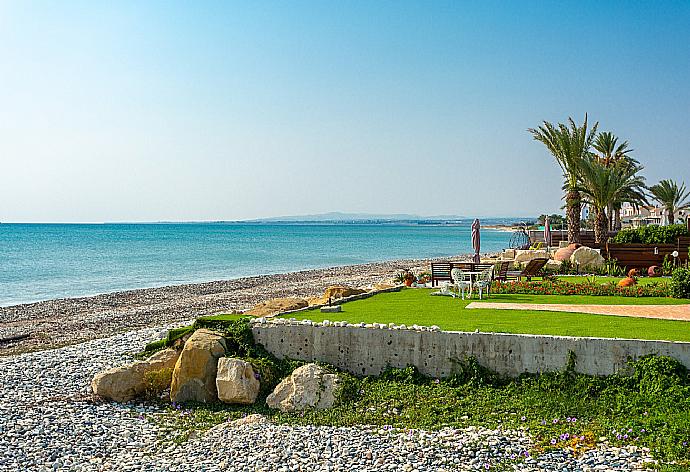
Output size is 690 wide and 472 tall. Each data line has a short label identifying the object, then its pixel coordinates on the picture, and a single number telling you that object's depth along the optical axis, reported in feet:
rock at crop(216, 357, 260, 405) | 39.04
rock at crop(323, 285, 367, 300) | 62.75
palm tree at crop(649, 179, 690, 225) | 169.07
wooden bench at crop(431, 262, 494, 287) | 68.64
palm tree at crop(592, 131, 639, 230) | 135.95
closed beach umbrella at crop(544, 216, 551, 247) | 116.06
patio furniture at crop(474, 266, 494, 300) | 56.85
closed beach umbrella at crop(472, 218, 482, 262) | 73.41
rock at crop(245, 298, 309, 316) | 51.50
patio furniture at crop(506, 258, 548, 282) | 69.51
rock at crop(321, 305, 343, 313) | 49.63
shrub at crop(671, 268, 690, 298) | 56.34
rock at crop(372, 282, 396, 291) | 64.39
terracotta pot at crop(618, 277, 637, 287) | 62.54
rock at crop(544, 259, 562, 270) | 79.00
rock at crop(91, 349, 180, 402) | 41.09
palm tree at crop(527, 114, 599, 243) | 102.06
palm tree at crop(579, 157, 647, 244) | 101.40
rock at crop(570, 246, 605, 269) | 79.71
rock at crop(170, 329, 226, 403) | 40.34
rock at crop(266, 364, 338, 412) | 37.81
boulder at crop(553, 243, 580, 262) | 84.23
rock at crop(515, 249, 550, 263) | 92.11
